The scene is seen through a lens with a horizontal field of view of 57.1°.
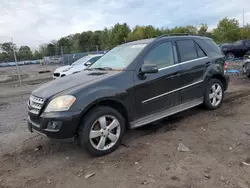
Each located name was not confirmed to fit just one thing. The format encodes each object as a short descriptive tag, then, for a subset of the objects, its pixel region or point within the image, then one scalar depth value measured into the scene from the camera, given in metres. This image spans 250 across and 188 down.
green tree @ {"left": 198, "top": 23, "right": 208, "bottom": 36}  47.05
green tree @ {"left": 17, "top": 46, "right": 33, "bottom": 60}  43.31
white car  11.73
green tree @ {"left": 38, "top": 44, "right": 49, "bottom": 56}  38.64
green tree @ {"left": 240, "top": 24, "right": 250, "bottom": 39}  41.45
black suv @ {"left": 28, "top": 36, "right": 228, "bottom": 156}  3.36
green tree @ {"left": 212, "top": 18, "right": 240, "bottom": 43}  40.94
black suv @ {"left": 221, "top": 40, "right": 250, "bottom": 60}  19.84
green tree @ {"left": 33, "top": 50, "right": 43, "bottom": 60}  46.45
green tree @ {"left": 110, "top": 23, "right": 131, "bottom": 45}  46.41
